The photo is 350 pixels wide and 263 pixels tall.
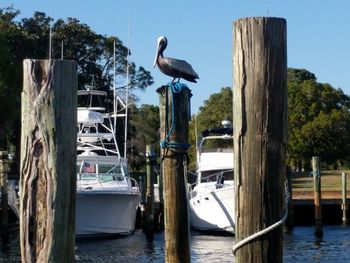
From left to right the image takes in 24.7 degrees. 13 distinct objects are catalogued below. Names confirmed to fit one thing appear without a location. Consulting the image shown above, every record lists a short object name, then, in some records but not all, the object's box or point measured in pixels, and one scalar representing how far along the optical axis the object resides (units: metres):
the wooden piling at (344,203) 31.85
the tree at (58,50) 51.38
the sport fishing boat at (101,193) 27.00
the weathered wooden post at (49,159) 6.91
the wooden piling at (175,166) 10.52
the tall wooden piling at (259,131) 6.09
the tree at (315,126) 67.12
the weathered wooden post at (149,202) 28.08
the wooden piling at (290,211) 28.69
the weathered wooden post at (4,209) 25.61
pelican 11.40
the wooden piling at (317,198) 28.12
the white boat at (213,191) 28.93
